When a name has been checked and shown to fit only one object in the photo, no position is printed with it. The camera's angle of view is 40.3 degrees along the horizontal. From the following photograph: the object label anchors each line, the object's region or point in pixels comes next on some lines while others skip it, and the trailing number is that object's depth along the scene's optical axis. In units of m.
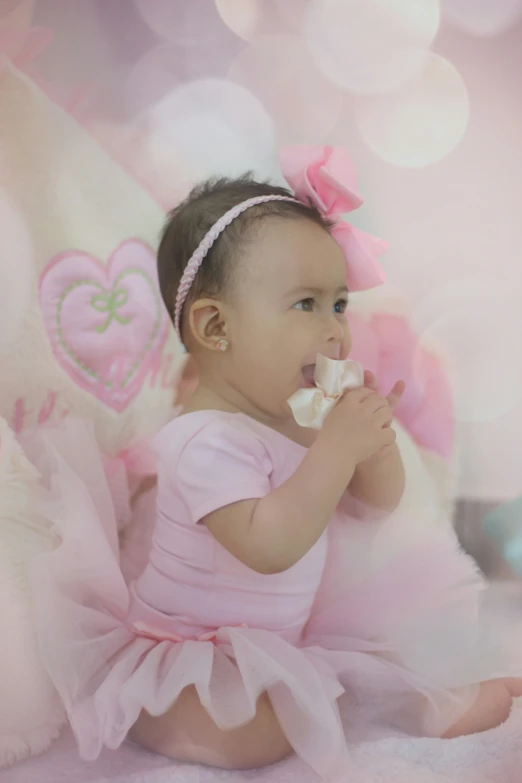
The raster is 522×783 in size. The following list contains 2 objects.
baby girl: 0.66
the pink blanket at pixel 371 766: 0.64
